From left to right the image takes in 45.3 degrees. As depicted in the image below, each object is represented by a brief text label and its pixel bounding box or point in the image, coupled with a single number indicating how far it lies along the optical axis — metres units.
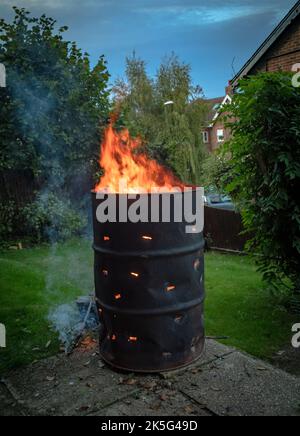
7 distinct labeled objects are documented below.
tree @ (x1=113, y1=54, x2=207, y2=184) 24.47
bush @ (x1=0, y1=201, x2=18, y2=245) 11.31
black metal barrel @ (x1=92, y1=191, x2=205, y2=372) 3.35
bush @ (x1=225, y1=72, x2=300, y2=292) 4.51
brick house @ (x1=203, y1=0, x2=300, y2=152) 12.59
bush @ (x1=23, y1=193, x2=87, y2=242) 11.57
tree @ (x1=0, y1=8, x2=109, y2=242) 10.53
